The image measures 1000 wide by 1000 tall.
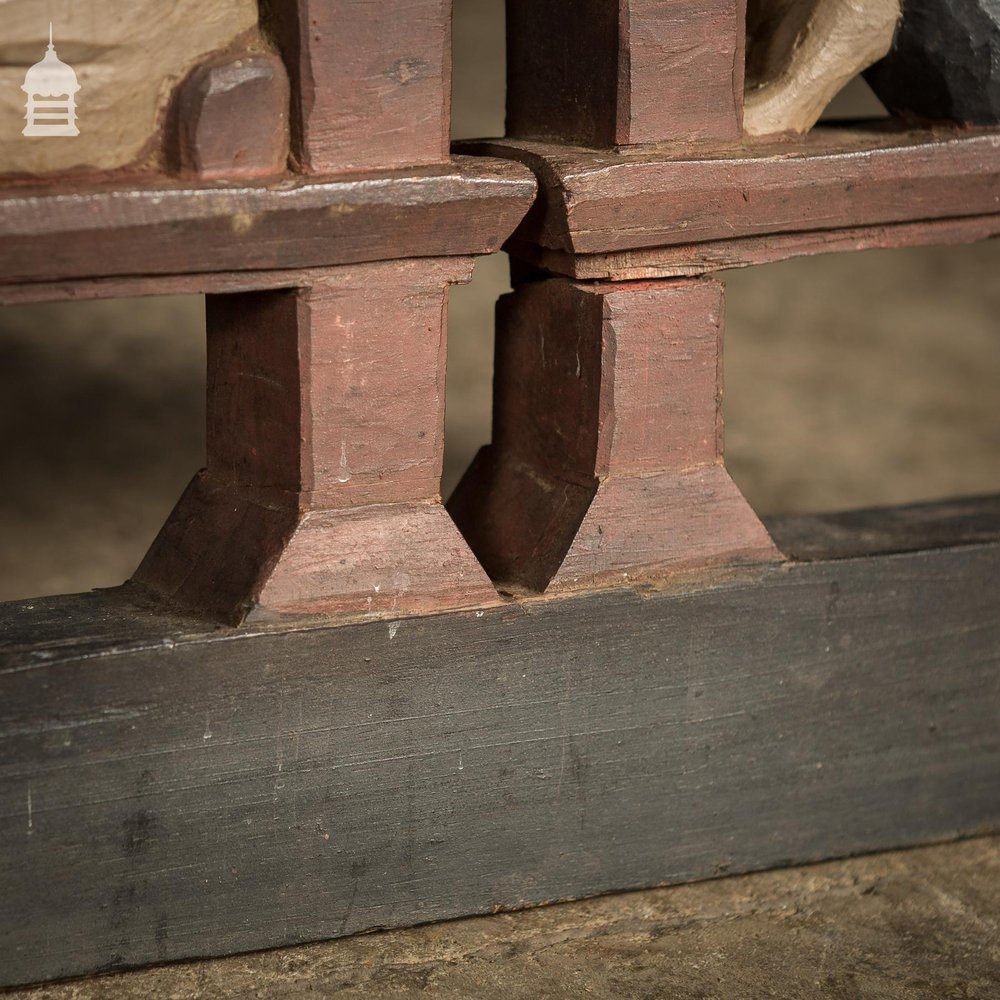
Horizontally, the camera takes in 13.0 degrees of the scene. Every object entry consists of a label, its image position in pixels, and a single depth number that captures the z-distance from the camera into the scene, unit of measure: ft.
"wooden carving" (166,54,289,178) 3.12
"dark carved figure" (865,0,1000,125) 3.38
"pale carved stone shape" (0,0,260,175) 3.08
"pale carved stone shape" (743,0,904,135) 3.36
